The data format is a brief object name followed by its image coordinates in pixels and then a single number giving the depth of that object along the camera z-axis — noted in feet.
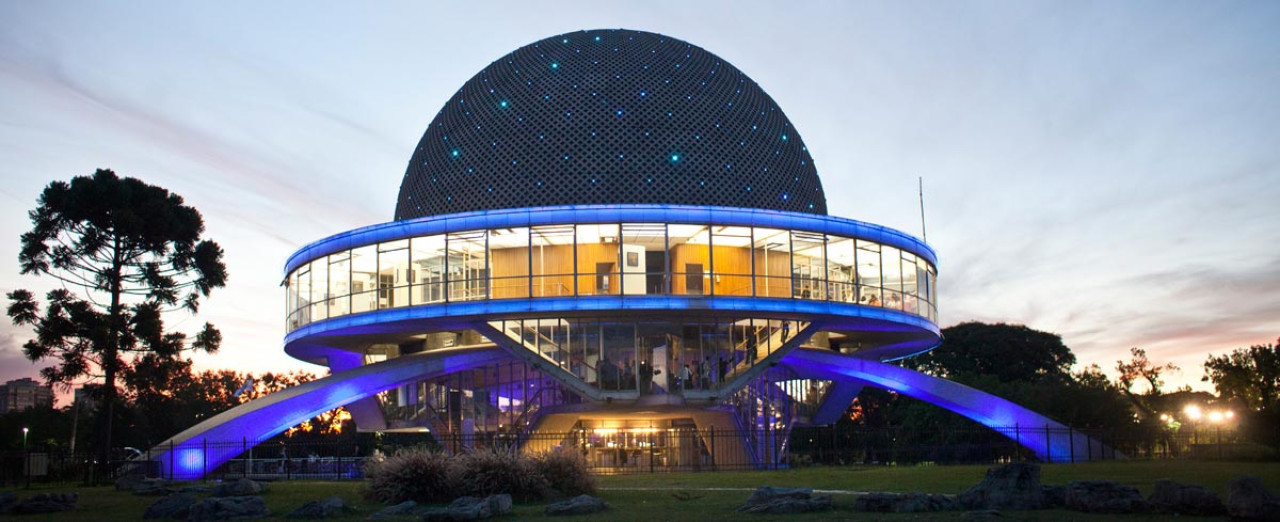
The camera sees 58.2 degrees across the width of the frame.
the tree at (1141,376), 149.69
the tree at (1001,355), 187.11
